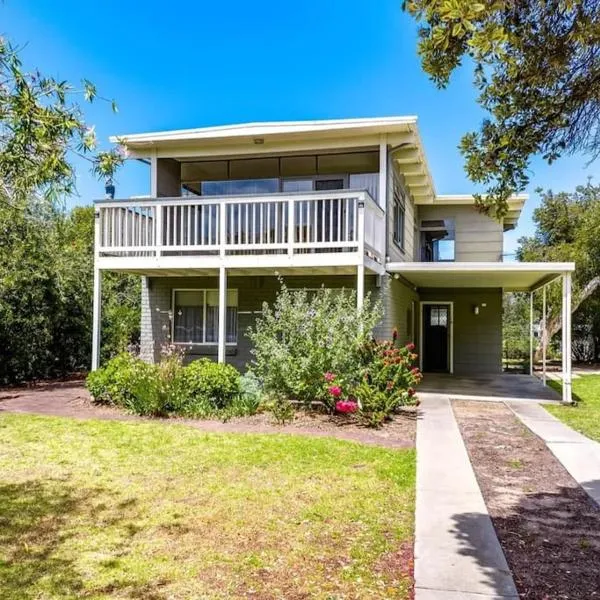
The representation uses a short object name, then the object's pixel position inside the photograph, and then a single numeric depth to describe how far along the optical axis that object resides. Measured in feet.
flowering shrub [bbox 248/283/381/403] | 30.35
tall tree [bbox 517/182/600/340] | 68.44
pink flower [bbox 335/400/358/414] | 29.37
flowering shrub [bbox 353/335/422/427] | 29.12
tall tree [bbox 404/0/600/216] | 13.12
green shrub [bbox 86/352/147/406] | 32.14
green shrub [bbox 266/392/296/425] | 29.32
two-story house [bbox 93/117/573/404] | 35.53
